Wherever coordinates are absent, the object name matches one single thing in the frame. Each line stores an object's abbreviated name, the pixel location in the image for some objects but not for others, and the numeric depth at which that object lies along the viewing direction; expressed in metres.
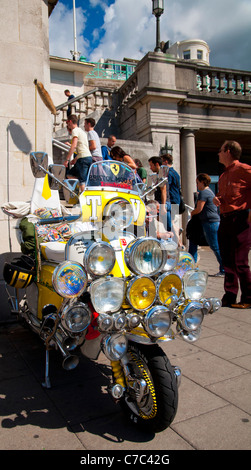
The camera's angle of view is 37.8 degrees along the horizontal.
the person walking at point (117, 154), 5.74
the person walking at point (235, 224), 4.81
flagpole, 27.48
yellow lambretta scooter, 2.12
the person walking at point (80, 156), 4.81
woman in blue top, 6.50
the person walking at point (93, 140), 6.09
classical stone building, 4.71
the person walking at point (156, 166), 5.52
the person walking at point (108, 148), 7.14
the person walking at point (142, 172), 6.63
